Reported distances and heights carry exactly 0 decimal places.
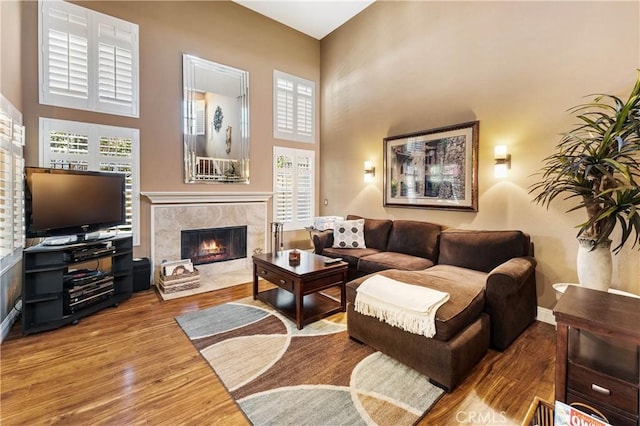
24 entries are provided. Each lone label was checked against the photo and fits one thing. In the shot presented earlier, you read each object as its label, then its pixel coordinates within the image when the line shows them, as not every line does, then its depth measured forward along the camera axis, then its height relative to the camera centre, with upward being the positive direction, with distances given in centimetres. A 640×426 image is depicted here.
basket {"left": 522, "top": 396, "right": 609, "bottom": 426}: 120 -88
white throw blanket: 196 -69
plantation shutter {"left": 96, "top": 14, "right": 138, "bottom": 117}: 354 +186
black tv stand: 256 -73
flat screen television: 267 +9
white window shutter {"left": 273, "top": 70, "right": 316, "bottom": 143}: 519 +198
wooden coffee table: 277 -74
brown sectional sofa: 194 -68
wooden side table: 129 -72
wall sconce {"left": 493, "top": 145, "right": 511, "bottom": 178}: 315 +57
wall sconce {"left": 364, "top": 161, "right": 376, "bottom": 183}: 474 +67
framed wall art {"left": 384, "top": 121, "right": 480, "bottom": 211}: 348 +58
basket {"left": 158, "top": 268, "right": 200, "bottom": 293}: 359 -93
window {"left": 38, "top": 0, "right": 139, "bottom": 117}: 322 +184
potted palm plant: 205 +25
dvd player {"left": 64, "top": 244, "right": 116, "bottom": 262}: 282 -45
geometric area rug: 170 -119
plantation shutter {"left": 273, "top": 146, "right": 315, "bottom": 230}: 523 +46
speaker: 368 -85
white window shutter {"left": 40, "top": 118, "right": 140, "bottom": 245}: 325 +74
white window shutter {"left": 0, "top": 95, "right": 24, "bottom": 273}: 249 +23
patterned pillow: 424 -37
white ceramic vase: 218 -42
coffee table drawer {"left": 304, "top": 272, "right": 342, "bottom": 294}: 279 -74
